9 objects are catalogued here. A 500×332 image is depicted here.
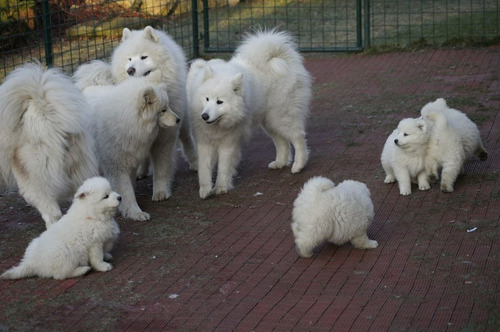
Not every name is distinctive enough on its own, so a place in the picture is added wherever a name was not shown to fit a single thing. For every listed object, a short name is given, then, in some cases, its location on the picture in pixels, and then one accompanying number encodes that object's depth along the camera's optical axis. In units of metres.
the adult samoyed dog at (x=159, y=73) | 7.08
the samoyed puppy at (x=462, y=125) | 6.78
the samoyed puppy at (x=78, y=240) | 5.16
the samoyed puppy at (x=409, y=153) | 6.52
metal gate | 12.81
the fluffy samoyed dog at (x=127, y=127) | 6.44
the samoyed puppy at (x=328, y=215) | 5.27
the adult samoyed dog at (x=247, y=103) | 6.98
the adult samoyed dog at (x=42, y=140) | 5.80
